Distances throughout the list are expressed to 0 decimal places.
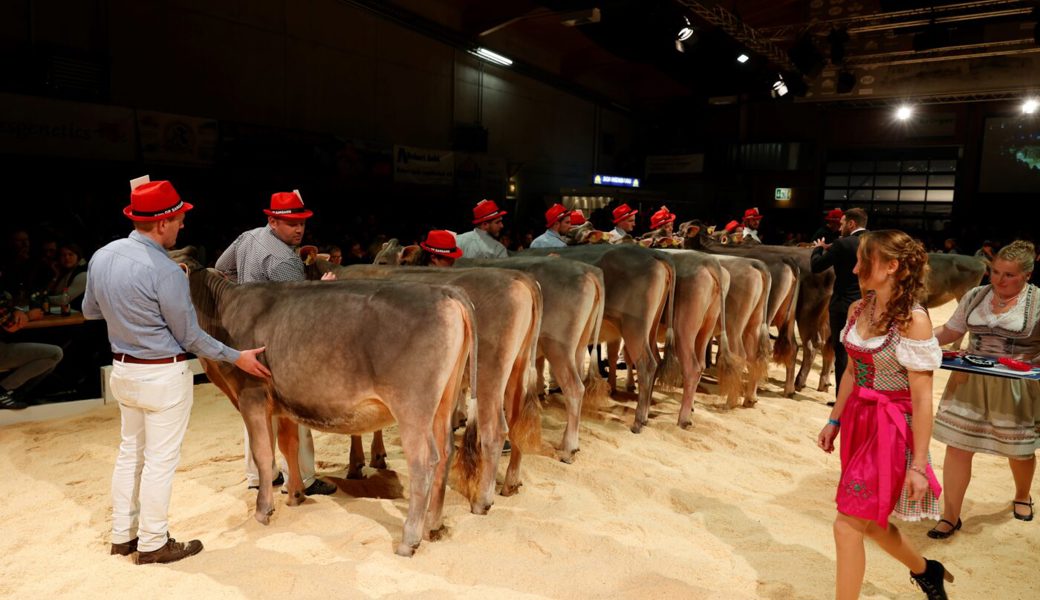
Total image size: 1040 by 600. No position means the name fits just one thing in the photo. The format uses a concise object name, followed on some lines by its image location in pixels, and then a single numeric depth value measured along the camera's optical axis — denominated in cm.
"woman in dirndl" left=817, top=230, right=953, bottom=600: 244
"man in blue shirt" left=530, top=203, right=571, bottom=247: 723
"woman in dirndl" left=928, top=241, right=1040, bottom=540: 359
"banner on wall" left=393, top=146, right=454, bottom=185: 1405
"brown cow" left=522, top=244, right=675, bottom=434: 594
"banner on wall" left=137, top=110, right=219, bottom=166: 950
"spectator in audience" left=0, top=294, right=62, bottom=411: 523
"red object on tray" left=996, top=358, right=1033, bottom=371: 311
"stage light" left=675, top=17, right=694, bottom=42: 1227
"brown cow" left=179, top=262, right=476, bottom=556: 330
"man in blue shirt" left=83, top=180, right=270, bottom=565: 296
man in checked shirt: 421
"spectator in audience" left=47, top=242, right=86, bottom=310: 612
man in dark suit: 610
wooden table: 539
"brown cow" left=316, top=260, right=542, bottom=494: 412
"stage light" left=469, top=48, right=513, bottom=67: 1642
